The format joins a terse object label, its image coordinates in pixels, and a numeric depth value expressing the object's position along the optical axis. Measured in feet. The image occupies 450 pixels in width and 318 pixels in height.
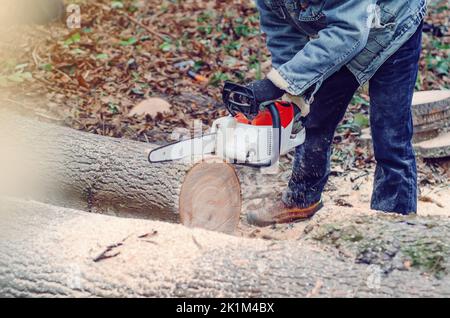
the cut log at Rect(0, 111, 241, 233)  9.45
